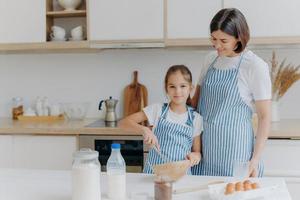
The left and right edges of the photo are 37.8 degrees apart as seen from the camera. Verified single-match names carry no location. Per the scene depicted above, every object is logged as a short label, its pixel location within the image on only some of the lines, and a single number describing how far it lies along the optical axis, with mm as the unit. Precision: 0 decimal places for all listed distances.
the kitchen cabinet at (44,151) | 2887
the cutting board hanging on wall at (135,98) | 3270
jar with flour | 1389
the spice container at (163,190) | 1411
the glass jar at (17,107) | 3361
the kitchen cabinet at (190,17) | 2889
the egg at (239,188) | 1422
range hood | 2947
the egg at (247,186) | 1428
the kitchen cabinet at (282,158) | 2680
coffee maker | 3146
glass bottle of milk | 1481
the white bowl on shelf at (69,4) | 3154
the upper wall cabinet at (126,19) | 2932
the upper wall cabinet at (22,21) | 3100
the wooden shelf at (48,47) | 3027
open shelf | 3145
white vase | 2982
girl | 1944
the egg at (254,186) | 1440
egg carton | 1387
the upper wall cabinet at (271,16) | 2805
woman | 1913
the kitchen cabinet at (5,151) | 2938
